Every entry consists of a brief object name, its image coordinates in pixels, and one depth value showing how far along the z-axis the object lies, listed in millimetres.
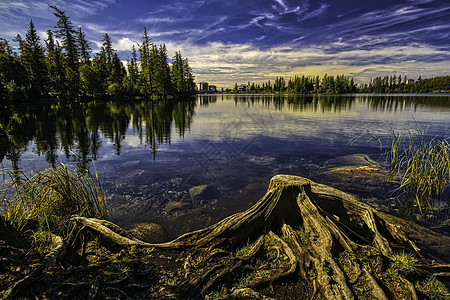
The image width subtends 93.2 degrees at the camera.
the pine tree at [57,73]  49125
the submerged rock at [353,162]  11344
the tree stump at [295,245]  3510
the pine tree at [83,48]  67562
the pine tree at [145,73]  71588
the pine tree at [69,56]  50225
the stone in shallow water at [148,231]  5799
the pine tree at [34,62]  53625
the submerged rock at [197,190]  8359
